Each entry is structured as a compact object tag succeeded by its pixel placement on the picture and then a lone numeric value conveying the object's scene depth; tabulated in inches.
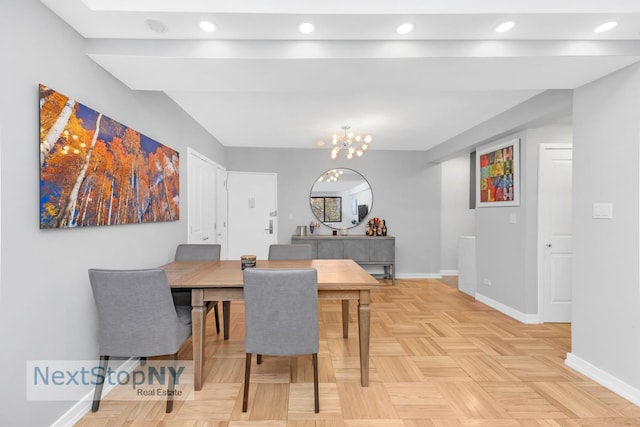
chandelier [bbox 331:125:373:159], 153.7
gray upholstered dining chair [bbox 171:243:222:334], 122.6
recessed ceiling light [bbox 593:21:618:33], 70.7
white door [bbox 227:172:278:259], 217.8
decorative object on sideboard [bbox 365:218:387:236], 218.8
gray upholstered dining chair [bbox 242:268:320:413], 72.1
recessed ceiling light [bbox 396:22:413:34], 70.9
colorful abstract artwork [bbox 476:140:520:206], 143.6
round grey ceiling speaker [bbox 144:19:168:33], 69.8
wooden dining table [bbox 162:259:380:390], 81.8
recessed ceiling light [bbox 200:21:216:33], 70.6
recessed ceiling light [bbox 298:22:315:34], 70.9
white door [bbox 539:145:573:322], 136.8
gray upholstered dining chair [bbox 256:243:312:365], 127.5
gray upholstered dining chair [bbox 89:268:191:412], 70.4
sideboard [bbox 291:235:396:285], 207.3
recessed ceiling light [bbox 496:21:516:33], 70.2
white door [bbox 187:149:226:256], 149.3
